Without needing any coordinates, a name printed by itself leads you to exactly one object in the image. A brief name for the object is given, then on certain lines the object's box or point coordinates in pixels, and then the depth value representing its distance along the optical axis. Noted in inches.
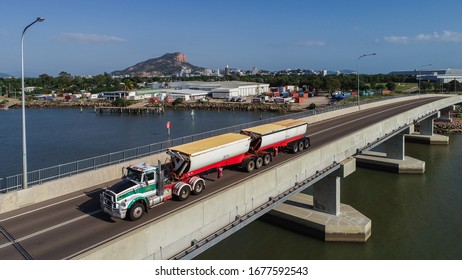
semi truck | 595.2
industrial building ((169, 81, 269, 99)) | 6545.3
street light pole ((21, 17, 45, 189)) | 686.5
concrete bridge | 504.7
